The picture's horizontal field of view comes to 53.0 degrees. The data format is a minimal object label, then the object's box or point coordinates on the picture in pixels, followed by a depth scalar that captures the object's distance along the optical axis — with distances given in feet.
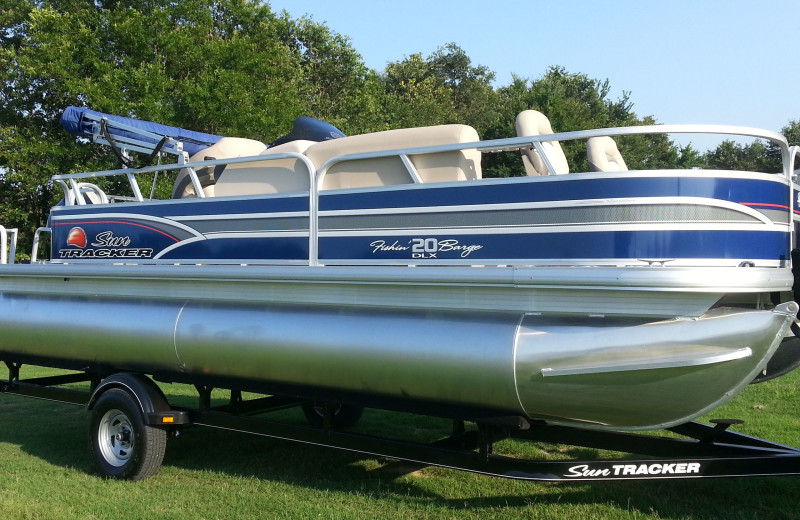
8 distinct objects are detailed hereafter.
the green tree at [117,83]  66.54
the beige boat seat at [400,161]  17.04
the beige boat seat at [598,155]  16.99
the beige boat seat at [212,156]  22.70
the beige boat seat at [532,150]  17.06
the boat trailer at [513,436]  14.97
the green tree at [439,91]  124.06
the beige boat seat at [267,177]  19.79
